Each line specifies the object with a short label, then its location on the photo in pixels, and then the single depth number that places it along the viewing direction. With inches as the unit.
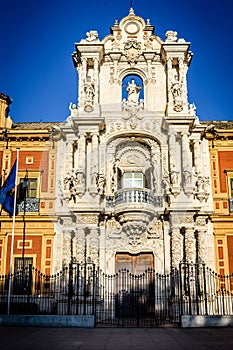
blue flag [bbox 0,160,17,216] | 749.3
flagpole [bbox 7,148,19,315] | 620.2
